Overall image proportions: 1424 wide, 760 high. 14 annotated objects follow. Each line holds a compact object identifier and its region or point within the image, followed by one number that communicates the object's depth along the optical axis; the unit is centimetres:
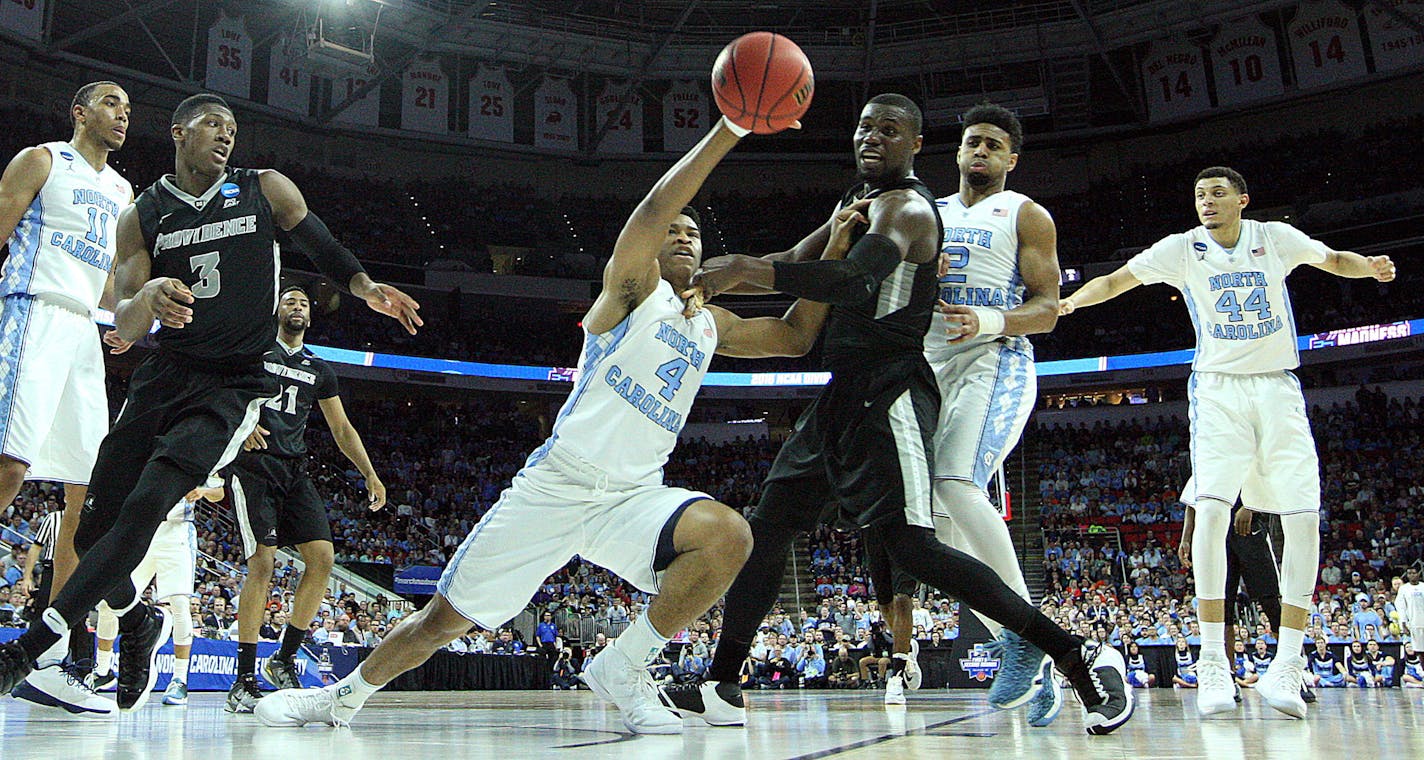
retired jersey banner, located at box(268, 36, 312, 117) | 2495
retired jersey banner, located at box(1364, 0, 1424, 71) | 2333
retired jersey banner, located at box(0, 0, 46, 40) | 2070
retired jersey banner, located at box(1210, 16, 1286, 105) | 2491
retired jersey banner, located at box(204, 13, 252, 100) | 2378
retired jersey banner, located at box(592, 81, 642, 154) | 2759
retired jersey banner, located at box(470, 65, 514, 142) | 2686
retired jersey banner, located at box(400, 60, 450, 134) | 2622
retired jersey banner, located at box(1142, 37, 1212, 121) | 2581
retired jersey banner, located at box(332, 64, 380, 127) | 2602
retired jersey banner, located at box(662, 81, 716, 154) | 2756
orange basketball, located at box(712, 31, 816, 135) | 353
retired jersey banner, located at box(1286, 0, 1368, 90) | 2383
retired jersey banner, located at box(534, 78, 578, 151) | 2738
